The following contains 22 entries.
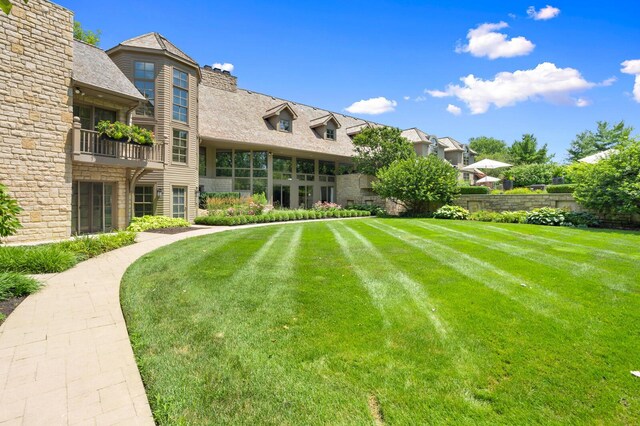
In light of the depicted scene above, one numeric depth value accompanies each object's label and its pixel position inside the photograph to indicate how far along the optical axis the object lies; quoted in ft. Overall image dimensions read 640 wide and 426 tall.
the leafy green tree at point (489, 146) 270.24
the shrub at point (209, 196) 62.90
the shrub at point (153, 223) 45.19
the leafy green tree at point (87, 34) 83.25
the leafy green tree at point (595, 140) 140.15
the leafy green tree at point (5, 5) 6.23
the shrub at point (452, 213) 58.66
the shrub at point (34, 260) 20.97
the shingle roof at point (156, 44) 51.90
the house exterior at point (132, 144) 33.47
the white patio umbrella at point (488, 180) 86.02
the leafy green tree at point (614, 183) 40.45
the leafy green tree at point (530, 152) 147.13
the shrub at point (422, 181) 64.34
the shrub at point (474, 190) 68.14
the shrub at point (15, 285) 16.49
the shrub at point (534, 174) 104.47
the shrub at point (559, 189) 60.44
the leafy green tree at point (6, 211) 18.62
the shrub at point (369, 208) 77.50
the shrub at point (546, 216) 46.93
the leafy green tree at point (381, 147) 80.38
